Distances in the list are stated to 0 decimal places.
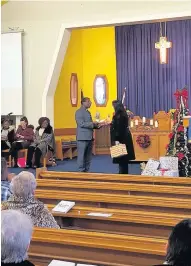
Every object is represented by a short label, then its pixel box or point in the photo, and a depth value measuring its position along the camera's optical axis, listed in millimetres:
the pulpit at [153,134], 9242
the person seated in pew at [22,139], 9047
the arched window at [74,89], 11800
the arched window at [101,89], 12508
